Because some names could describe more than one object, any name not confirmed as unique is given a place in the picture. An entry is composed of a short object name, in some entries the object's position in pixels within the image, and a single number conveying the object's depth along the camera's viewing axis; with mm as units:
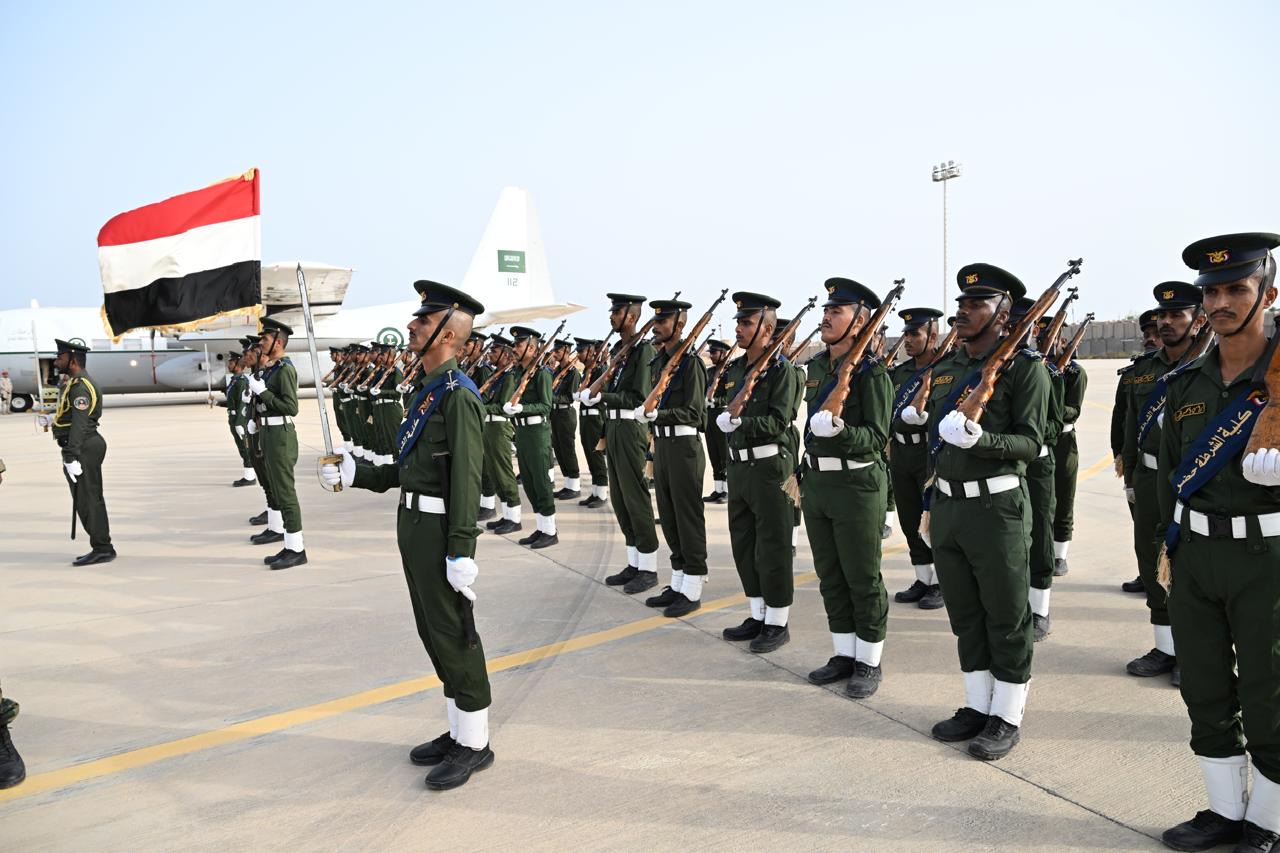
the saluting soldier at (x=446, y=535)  3488
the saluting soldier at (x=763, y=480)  4867
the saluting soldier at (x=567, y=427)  10898
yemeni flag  5711
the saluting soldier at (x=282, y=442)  7664
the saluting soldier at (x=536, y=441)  8266
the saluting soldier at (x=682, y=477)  5785
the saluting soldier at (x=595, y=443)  10406
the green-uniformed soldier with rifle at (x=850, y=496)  4273
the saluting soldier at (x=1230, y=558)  2666
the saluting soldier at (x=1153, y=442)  4398
